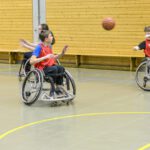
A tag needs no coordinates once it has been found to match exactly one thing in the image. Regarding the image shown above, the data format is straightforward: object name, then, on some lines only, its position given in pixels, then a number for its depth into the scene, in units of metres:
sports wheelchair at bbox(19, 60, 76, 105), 7.49
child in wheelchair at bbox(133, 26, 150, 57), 9.46
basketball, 9.82
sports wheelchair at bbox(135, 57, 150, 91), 9.20
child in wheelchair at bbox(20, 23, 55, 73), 9.00
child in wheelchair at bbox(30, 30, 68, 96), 7.59
